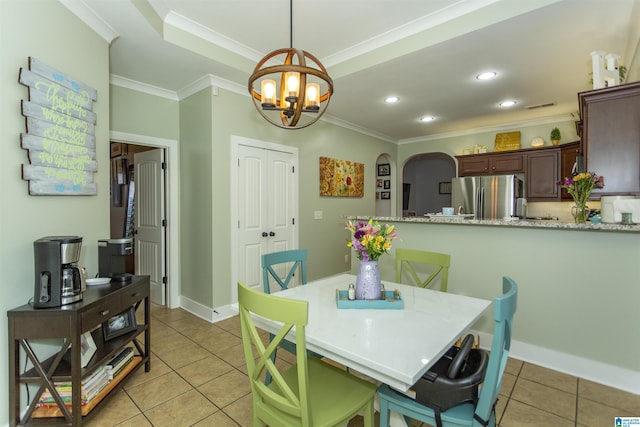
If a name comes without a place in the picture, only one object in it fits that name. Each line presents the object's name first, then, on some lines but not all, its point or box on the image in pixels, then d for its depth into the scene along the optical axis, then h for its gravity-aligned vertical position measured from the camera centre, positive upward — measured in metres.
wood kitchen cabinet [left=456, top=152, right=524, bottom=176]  4.97 +0.79
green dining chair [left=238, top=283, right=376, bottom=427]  1.12 -0.81
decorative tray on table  1.67 -0.51
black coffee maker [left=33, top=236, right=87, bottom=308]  1.68 -0.35
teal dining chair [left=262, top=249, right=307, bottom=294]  2.24 -0.39
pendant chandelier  1.71 +0.73
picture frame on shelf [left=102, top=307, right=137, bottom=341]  2.09 -0.82
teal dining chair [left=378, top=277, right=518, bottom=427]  1.13 -0.78
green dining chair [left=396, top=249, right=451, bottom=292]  2.27 -0.39
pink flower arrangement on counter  2.26 +0.19
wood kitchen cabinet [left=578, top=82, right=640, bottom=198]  2.18 +0.54
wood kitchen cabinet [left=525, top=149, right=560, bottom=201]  4.65 +0.54
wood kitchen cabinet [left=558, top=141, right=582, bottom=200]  4.42 +0.74
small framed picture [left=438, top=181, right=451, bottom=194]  8.20 +0.59
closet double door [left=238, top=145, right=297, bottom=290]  3.65 +0.05
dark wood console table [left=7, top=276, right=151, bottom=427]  1.63 -0.80
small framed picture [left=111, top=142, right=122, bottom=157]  5.08 +1.03
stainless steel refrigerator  4.92 +0.25
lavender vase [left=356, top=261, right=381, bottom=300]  1.74 -0.41
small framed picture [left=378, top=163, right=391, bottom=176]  6.62 +0.90
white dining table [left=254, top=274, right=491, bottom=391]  1.12 -0.55
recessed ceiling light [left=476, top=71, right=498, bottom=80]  3.22 +1.44
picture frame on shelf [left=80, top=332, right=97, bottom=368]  1.87 -0.86
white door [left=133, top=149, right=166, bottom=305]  3.76 -0.11
